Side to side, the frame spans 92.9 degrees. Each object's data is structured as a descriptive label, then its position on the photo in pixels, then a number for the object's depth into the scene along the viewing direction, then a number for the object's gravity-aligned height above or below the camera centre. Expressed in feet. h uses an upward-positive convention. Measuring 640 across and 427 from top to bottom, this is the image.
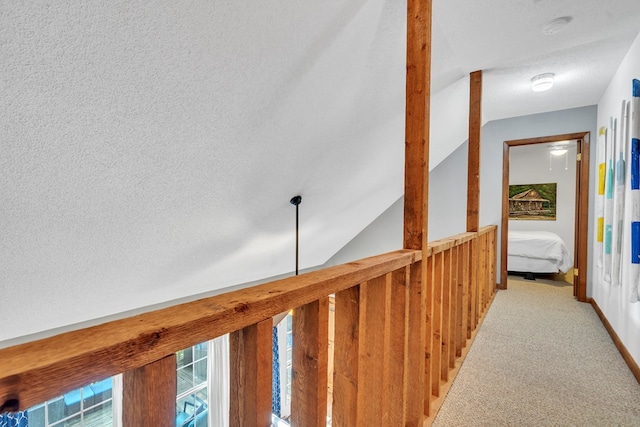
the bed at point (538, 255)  14.75 -2.67
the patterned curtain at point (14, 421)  8.46 -6.22
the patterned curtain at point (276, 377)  15.84 -9.40
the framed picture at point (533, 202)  21.26 -0.06
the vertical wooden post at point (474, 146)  8.51 +1.58
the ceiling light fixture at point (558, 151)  19.79 +3.31
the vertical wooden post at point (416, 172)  4.17 +0.41
